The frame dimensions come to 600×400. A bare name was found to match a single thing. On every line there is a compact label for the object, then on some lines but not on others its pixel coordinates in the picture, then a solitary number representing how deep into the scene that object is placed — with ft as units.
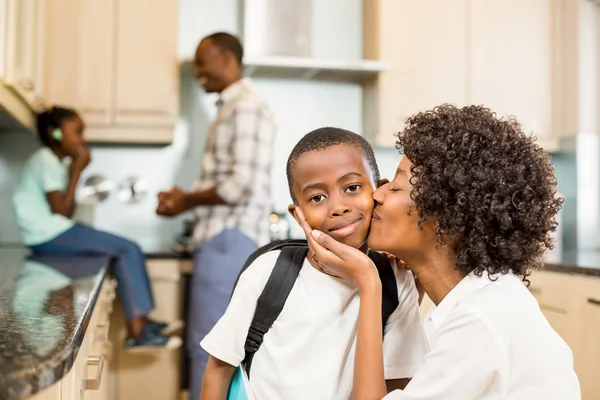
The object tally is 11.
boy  3.44
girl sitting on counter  7.98
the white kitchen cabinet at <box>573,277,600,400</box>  6.79
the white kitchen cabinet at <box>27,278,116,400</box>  2.76
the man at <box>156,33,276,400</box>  7.77
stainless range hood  9.84
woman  2.80
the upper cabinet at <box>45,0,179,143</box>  9.36
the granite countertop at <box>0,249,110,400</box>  2.18
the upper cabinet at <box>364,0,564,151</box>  10.30
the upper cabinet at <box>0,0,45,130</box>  6.31
